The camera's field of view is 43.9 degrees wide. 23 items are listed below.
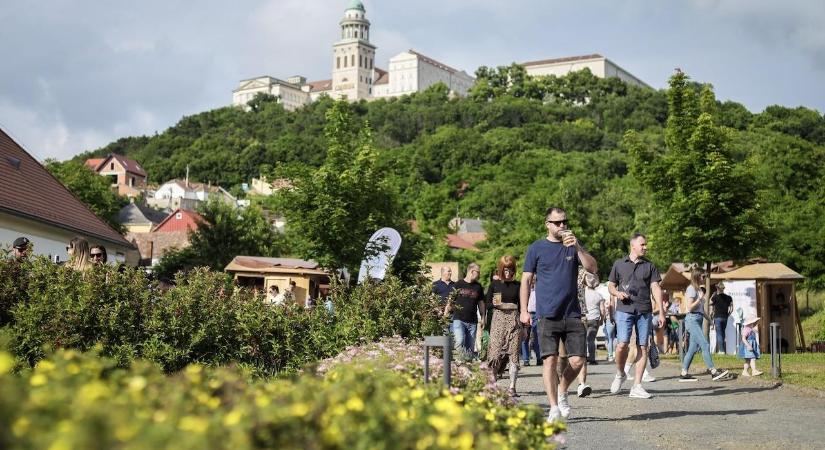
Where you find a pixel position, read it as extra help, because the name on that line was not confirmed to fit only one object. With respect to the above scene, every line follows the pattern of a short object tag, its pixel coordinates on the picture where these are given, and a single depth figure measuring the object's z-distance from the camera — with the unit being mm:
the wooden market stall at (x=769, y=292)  25906
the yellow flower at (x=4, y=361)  2788
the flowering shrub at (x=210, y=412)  2650
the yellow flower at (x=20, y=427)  2659
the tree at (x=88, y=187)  77062
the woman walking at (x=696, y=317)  15695
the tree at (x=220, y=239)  59531
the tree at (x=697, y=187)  24516
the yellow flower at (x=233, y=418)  3008
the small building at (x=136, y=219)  112062
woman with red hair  12430
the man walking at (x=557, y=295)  9648
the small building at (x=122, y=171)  143750
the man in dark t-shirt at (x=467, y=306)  15133
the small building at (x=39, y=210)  26828
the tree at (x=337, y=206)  31297
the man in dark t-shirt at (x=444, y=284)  16875
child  16062
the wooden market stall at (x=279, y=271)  44125
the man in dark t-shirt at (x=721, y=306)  19391
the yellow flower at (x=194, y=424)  2843
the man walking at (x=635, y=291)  12414
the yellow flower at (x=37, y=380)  3295
